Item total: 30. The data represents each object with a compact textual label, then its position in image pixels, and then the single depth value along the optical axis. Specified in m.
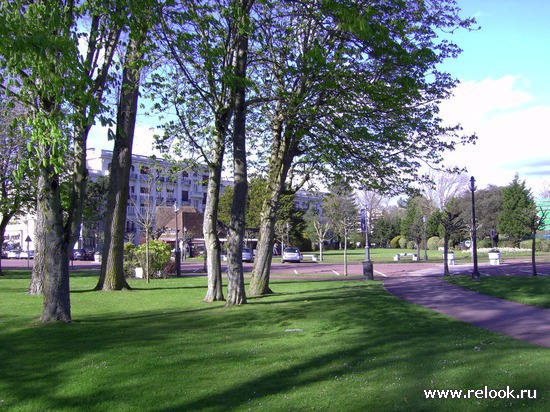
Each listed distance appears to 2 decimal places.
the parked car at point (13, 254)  69.15
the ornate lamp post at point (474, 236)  23.86
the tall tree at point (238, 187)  14.48
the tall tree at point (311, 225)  77.31
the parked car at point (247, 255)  50.08
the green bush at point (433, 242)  74.64
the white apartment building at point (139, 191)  67.24
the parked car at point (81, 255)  62.66
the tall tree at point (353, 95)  14.02
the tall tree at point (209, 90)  12.20
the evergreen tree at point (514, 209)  63.47
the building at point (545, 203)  62.33
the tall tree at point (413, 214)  68.69
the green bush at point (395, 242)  92.26
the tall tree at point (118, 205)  20.98
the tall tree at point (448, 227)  26.49
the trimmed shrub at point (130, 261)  30.66
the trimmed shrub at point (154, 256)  29.33
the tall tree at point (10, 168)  24.64
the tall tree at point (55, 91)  8.26
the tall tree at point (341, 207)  21.85
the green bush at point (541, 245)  59.28
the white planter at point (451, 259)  39.22
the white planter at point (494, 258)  35.56
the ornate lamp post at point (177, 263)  31.05
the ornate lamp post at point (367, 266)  25.06
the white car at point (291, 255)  50.47
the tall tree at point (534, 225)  23.85
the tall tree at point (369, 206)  26.10
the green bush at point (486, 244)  67.61
